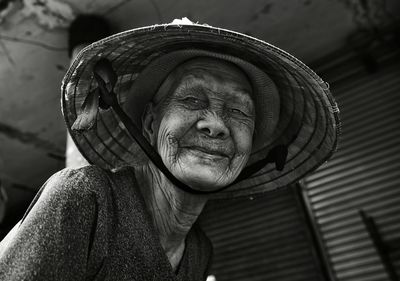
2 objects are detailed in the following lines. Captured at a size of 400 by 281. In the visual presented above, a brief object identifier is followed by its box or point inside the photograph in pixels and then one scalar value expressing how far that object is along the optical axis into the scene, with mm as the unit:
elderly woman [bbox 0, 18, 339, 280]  301
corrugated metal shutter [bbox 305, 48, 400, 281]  886
